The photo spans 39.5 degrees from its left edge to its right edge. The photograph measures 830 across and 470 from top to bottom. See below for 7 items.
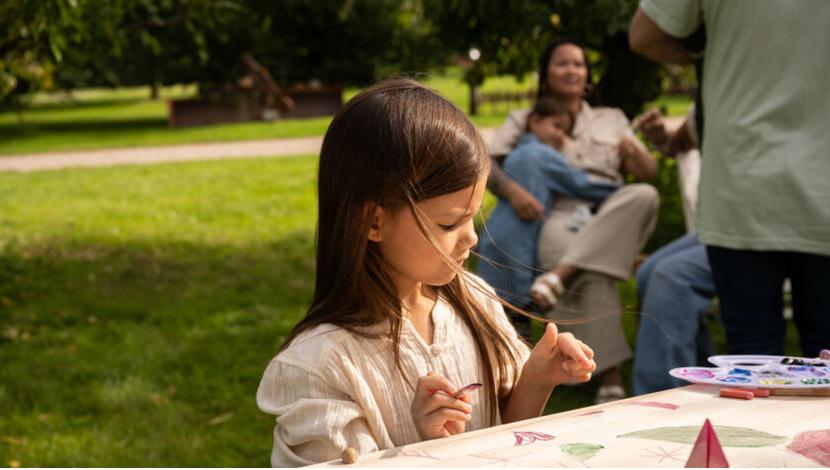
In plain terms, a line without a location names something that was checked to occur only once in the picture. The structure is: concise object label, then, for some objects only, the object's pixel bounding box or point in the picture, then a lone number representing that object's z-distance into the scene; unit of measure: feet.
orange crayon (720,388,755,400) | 5.45
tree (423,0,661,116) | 20.59
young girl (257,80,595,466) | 5.81
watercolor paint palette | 5.56
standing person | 8.76
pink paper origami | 4.11
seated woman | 14.73
